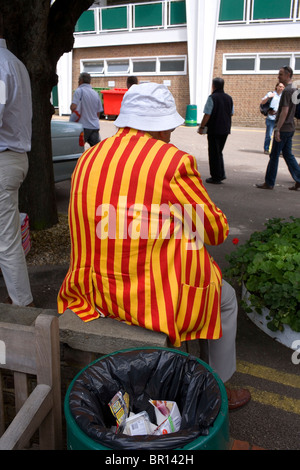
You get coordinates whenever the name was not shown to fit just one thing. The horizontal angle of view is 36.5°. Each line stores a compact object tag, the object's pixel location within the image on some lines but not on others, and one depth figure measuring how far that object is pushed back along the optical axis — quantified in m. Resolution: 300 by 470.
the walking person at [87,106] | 8.48
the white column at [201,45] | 20.06
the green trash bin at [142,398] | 1.41
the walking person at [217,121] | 8.58
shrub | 3.21
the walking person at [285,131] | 7.70
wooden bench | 1.67
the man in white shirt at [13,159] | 3.11
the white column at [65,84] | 24.89
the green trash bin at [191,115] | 20.89
